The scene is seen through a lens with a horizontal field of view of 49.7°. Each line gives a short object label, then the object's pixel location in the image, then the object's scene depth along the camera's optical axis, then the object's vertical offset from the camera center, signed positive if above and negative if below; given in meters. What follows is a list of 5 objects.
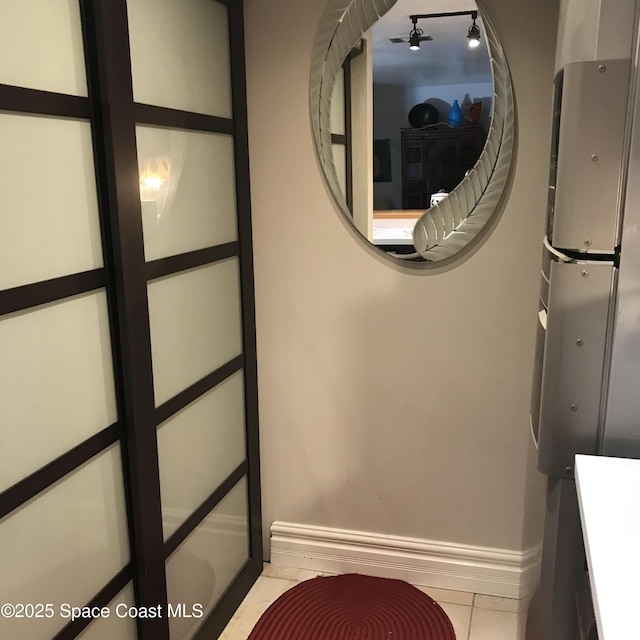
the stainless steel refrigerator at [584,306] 1.17 -0.26
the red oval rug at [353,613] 2.03 -1.35
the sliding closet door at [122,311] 1.26 -0.33
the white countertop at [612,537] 0.83 -0.53
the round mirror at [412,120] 1.91 +0.11
